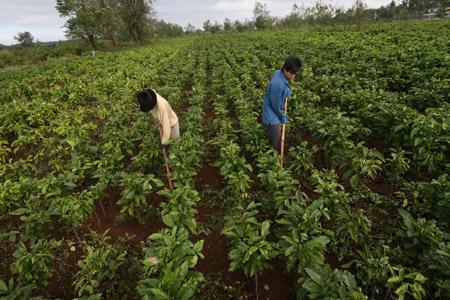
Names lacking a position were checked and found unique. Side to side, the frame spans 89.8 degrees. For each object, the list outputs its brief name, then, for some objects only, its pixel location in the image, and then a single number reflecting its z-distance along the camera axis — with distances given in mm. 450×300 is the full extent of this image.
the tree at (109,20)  27047
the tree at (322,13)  23614
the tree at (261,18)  52697
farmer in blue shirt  3607
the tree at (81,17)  25922
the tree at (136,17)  33094
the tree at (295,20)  37312
